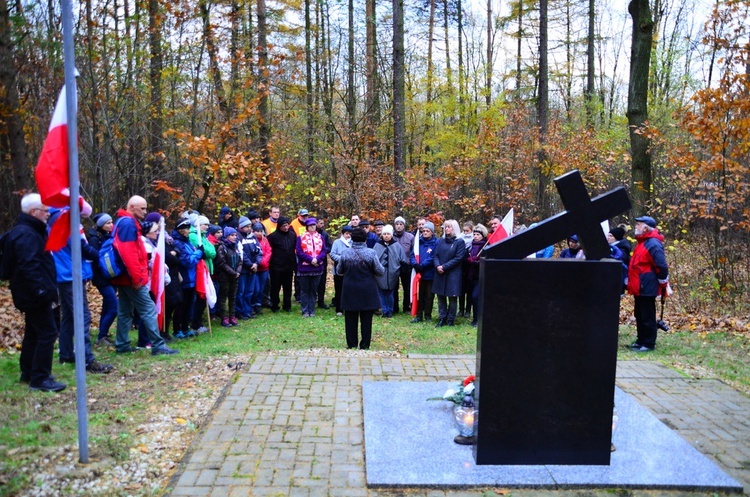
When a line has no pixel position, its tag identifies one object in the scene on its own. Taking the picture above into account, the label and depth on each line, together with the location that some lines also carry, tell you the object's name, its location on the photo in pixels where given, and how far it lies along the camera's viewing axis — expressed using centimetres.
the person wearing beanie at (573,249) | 1052
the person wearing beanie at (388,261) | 1273
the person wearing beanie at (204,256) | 1042
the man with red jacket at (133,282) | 811
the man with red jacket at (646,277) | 926
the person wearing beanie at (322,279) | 1336
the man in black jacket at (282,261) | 1306
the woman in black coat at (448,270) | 1165
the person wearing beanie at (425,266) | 1229
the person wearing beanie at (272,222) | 1363
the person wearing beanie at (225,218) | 1238
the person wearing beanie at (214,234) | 1095
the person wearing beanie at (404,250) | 1307
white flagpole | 449
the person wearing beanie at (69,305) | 727
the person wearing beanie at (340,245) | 1198
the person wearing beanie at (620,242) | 1053
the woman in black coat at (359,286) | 927
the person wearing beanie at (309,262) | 1259
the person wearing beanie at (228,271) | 1112
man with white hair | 639
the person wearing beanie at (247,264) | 1191
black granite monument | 482
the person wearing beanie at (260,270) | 1247
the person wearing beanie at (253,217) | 1276
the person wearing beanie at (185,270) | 984
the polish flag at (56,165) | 456
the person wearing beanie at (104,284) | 857
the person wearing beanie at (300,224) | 1359
